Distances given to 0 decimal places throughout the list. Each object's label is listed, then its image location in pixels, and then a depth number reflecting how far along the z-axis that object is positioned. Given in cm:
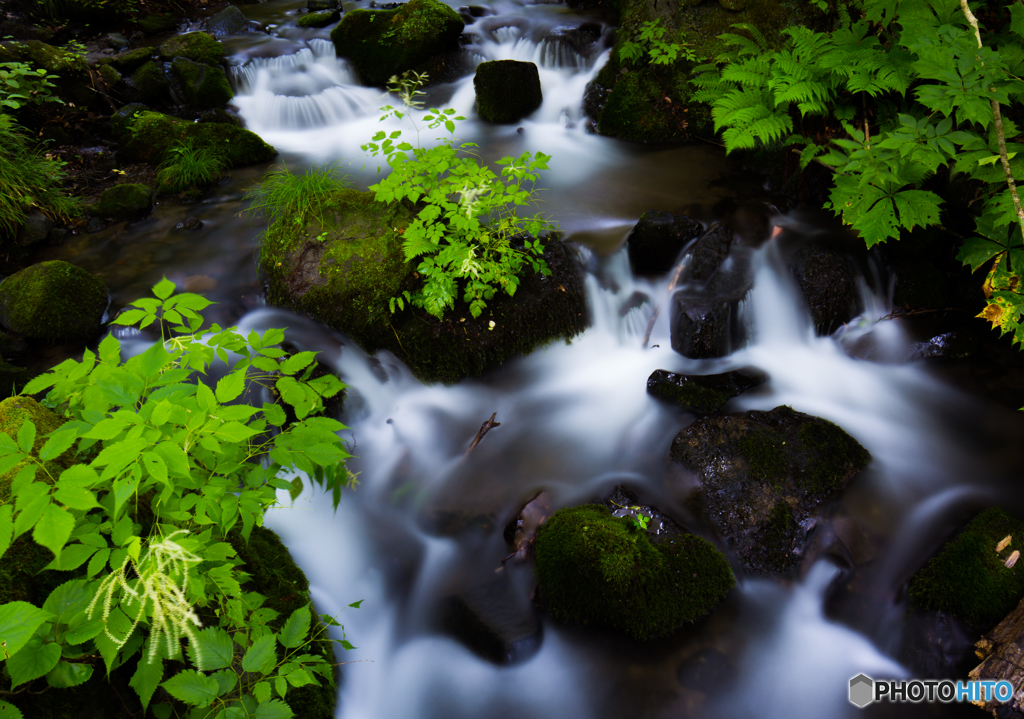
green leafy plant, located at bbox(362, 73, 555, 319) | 381
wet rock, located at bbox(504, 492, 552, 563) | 339
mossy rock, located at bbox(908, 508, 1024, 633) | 286
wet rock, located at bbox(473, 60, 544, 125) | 720
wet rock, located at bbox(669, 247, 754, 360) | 454
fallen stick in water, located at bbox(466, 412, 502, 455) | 416
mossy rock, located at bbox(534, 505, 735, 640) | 295
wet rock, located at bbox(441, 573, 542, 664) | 304
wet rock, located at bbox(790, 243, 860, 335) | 475
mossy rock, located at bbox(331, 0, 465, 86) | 819
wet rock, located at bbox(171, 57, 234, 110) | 763
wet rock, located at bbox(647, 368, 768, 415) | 414
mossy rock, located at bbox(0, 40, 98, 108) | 705
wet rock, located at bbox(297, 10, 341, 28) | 920
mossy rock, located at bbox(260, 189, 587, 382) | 416
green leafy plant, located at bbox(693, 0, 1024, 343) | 329
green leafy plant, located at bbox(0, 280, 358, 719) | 129
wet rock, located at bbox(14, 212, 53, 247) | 530
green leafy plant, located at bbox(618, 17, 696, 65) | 688
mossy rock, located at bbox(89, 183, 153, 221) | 579
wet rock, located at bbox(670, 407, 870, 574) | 334
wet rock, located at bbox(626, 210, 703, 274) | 498
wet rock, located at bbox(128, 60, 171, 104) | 759
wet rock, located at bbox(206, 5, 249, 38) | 934
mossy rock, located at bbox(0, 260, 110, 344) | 432
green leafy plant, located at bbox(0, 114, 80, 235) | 523
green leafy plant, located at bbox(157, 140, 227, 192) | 618
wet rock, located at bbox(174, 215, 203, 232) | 565
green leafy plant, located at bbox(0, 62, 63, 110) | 627
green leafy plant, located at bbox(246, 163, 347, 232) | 461
